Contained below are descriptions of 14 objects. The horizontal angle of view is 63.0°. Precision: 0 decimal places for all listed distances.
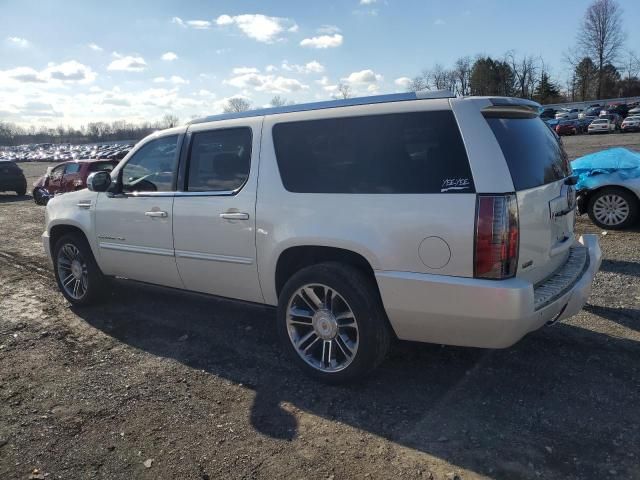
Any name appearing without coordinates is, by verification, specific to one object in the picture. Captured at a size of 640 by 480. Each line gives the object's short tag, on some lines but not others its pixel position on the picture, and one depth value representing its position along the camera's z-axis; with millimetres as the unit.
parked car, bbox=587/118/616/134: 41188
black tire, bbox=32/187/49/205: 14996
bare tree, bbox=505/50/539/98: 88544
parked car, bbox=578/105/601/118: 51250
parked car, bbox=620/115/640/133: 39188
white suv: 3043
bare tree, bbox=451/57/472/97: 91750
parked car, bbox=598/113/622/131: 42784
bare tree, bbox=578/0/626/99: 81562
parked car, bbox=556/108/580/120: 51938
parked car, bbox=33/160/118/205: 15305
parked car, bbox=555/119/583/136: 44375
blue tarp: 7918
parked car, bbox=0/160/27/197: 21094
